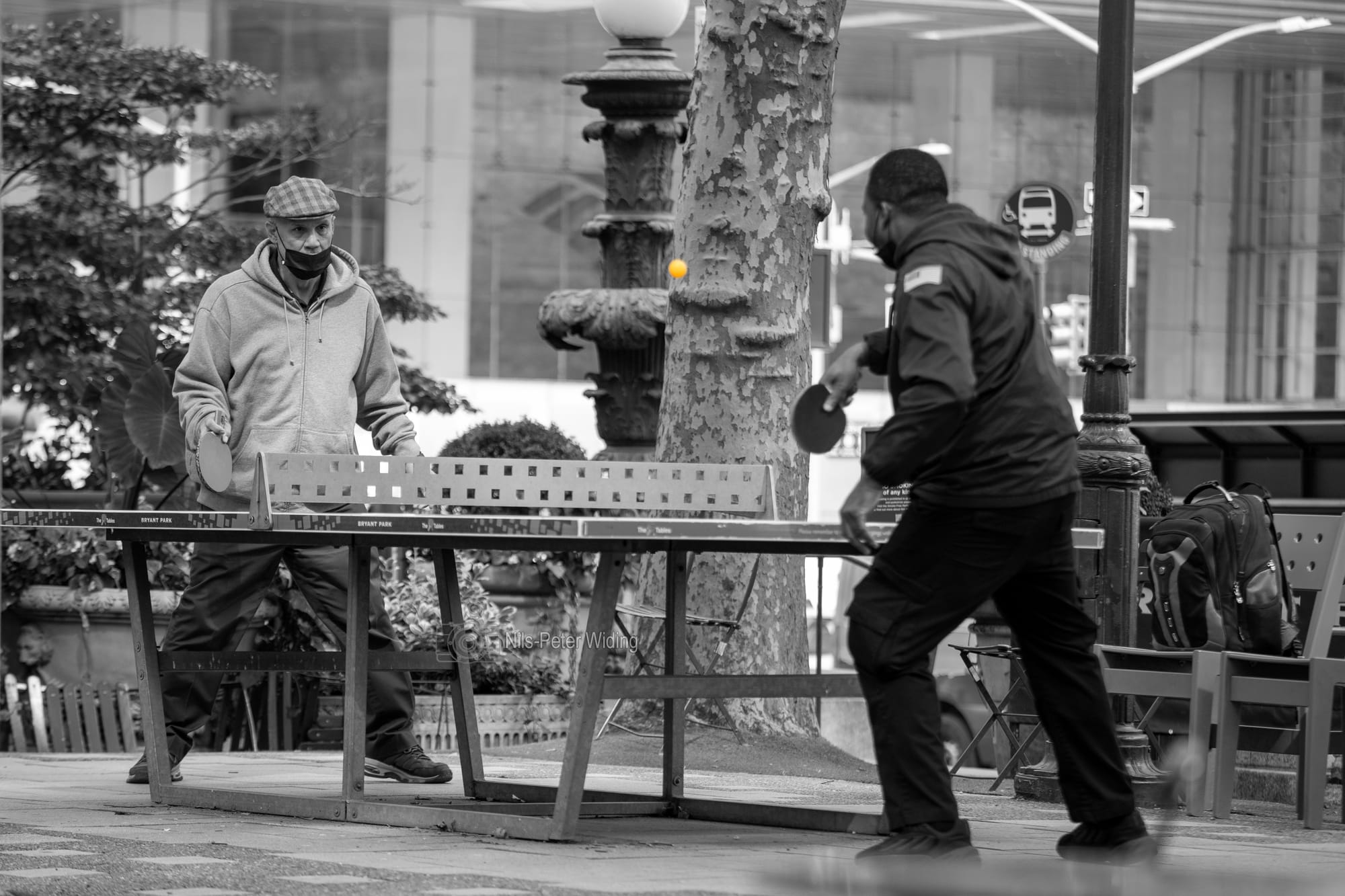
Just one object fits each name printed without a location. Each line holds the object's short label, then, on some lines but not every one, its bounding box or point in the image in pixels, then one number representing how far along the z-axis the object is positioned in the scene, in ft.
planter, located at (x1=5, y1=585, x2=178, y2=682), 73.46
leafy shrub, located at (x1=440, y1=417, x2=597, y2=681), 76.59
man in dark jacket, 31.83
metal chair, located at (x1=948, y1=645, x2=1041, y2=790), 54.60
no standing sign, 104.47
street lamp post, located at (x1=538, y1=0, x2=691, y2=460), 76.28
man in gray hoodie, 46.19
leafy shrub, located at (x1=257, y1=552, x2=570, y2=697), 69.00
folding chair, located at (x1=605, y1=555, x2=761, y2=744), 59.06
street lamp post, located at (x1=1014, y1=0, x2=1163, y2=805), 53.78
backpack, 50.11
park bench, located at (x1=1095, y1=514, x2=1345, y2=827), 47.93
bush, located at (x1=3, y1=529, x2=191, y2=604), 75.41
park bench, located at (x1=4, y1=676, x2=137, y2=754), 69.26
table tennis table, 35.12
